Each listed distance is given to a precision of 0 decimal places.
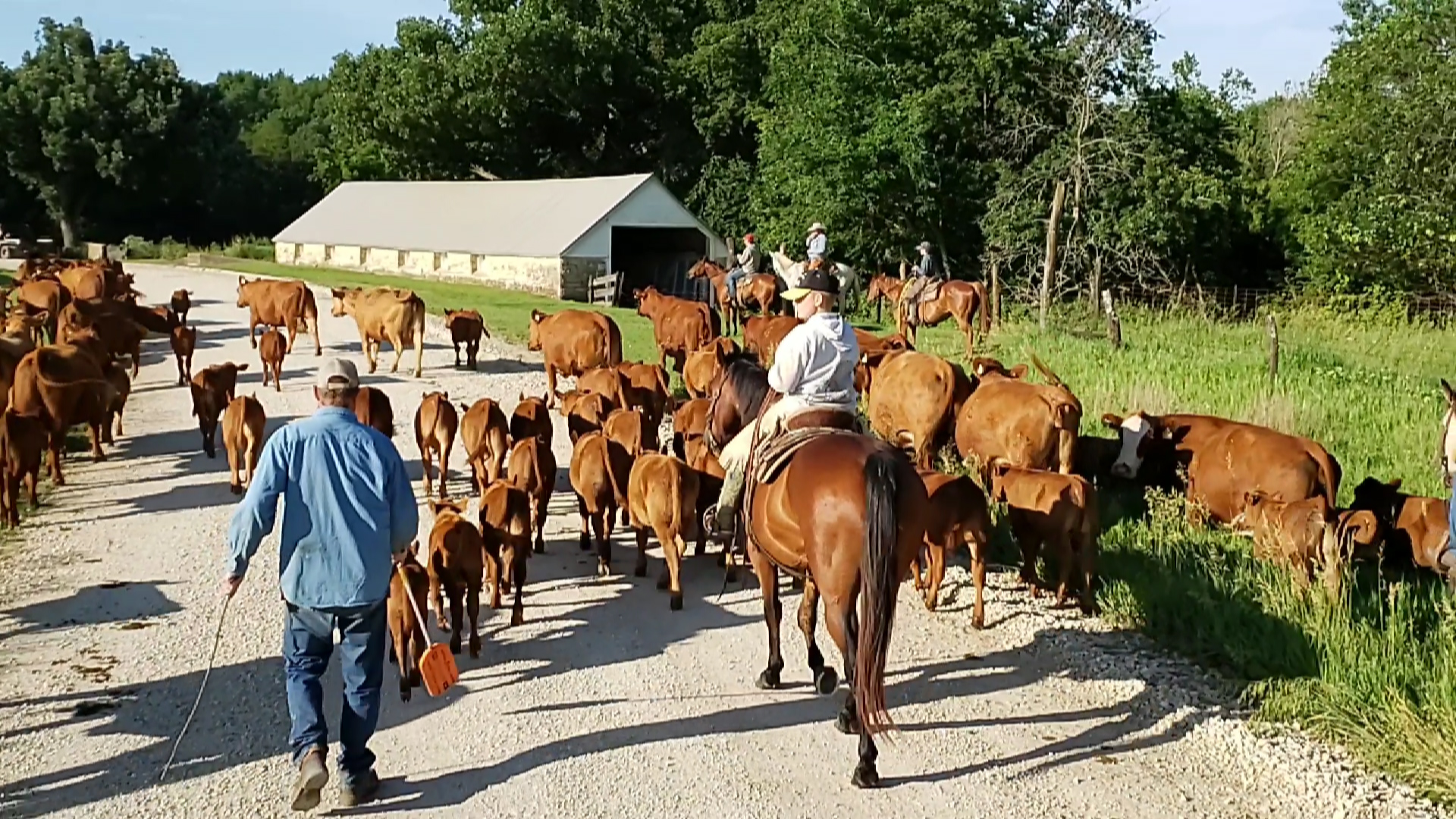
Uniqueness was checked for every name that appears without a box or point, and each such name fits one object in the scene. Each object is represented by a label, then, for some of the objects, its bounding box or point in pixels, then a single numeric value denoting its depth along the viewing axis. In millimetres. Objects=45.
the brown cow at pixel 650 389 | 14297
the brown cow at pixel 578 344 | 17625
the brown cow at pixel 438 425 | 12391
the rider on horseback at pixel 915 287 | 25812
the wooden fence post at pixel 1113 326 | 23047
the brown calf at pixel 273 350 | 17875
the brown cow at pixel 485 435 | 11789
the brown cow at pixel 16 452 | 11266
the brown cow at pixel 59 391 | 12773
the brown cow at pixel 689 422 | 12078
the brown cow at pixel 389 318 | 19672
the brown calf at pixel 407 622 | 7602
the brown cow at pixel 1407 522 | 10359
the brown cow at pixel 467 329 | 20047
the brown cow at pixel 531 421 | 12633
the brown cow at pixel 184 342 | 17984
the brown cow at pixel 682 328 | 20016
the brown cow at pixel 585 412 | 12695
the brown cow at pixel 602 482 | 10266
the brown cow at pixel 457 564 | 8188
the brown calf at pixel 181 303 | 21719
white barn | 40469
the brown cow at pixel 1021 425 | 11992
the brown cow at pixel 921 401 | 13172
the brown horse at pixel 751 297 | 27406
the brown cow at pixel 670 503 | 9422
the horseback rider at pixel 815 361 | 7914
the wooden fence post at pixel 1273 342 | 18625
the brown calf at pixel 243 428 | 12430
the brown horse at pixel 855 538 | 6566
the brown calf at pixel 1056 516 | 9438
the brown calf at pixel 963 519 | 9156
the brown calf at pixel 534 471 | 10406
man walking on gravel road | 6184
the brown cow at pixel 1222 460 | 11430
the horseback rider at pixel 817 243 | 26719
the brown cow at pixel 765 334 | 18938
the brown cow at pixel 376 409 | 11391
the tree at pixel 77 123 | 61156
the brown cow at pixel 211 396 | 14375
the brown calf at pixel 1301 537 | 9305
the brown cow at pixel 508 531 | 9141
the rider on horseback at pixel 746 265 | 28703
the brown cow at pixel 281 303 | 21250
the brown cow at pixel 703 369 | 14992
